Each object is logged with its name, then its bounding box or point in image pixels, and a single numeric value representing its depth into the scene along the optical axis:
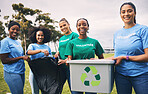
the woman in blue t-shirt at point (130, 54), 1.52
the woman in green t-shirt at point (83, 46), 1.91
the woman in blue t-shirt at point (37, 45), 2.20
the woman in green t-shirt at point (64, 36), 2.29
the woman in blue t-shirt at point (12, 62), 1.96
